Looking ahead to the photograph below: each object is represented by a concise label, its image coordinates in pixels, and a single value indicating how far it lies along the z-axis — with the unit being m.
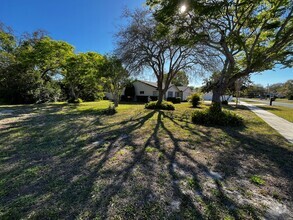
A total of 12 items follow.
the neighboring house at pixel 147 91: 23.02
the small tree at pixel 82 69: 13.96
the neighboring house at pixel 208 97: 35.62
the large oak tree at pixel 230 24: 5.47
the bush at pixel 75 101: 17.24
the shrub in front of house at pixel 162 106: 11.67
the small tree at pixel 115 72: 10.27
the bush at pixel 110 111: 9.17
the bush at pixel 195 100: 14.77
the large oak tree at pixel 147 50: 9.38
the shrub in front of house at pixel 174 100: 21.09
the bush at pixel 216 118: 6.72
